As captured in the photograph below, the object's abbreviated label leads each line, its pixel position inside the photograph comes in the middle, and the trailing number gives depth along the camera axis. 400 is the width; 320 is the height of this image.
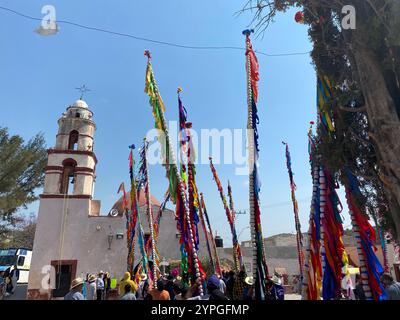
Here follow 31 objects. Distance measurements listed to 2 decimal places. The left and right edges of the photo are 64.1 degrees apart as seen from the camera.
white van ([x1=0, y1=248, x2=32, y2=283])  28.22
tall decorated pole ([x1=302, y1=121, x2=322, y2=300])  5.33
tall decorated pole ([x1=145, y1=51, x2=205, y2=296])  6.78
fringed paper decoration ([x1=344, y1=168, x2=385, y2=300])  4.79
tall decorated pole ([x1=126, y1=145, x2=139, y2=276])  14.39
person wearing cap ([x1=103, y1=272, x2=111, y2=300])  14.88
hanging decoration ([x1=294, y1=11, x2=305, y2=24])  5.23
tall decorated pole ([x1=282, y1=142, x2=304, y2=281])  13.73
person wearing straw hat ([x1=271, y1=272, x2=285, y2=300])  7.26
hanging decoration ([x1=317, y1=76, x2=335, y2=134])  5.18
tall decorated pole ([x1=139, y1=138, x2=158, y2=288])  12.18
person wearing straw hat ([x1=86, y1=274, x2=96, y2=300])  11.27
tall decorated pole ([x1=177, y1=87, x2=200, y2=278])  8.30
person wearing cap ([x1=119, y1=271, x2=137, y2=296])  5.97
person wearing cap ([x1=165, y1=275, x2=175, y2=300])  8.20
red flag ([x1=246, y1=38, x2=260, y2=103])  6.65
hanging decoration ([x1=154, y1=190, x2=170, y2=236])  15.12
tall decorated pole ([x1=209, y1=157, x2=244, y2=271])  13.45
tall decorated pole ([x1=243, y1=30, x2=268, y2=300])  5.29
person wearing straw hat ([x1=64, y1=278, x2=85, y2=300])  6.16
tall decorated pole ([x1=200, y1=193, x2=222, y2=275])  13.65
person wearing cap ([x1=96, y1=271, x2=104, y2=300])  13.31
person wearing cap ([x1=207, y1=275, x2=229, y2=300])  4.70
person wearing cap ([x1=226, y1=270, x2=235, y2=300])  8.80
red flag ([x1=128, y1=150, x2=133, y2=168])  15.09
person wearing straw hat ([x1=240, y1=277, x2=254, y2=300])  6.52
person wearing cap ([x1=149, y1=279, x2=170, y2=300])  5.66
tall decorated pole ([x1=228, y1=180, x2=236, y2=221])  15.55
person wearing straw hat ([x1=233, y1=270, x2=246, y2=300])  8.11
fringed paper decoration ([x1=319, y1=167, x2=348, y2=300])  5.18
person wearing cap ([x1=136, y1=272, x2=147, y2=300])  10.33
